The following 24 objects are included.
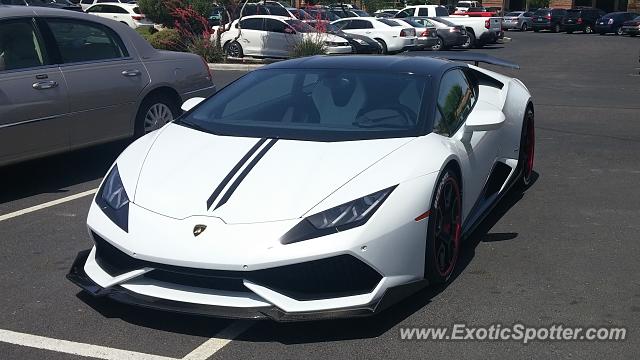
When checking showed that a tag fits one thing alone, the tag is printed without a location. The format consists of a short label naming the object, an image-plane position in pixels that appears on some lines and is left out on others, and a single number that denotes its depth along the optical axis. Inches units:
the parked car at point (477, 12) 1315.2
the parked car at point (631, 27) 1533.6
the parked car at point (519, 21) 1867.6
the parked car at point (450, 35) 1119.0
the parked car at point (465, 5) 1440.9
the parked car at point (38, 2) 1106.7
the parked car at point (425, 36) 1046.4
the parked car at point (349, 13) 1253.5
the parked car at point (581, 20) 1721.2
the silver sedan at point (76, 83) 255.4
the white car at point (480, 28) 1202.6
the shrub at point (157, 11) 1024.9
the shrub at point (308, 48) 808.9
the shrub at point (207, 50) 821.9
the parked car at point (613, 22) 1624.0
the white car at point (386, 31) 1014.4
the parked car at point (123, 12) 1235.9
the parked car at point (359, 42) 892.0
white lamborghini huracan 144.6
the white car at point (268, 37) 869.2
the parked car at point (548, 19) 1747.0
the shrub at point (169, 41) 874.1
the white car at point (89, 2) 1413.3
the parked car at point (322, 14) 901.8
